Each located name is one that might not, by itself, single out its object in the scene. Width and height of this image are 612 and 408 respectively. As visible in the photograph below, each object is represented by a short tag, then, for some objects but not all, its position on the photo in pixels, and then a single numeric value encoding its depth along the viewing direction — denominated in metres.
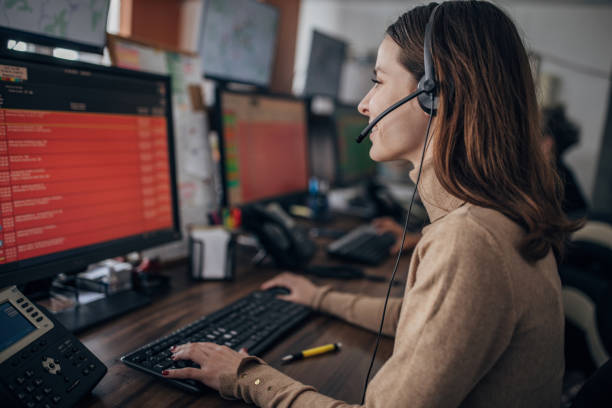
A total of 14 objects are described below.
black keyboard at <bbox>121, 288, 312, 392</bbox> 0.66
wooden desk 0.61
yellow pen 0.73
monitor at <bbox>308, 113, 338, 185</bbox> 2.00
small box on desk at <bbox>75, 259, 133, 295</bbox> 0.94
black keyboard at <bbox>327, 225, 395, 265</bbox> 1.28
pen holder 1.08
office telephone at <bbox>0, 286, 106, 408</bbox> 0.52
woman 0.49
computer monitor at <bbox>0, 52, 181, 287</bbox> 0.70
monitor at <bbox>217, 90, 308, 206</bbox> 1.24
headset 0.63
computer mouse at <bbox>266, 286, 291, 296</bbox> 0.99
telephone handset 1.20
